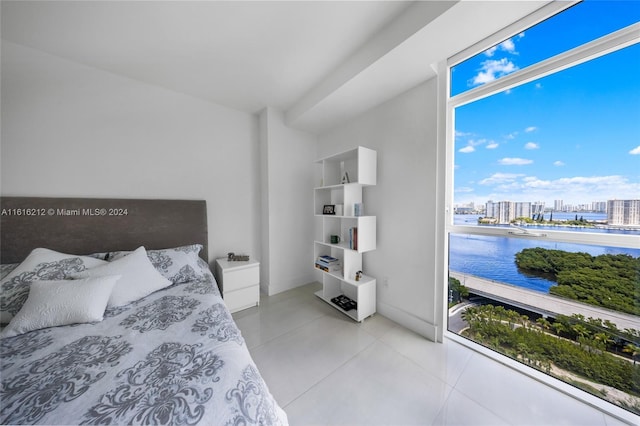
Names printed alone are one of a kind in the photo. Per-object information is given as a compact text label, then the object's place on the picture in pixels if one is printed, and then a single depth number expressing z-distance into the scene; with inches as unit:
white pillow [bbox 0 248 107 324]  51.7
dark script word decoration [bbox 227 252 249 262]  102.7
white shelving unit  88.4
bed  28.0
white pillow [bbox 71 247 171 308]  57.4
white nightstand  91.4
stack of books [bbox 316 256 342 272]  103.3
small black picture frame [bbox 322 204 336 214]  105.2
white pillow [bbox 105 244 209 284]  72.6
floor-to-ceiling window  47.3
